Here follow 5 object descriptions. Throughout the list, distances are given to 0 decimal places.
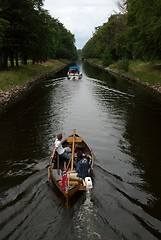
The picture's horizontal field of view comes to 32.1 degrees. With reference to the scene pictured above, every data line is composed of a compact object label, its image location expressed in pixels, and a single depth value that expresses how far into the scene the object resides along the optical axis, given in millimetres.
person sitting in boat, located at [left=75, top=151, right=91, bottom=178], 13594
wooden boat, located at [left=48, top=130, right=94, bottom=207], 12468
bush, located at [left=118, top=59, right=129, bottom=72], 70062
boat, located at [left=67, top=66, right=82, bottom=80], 60719
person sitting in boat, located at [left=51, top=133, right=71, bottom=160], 16062
